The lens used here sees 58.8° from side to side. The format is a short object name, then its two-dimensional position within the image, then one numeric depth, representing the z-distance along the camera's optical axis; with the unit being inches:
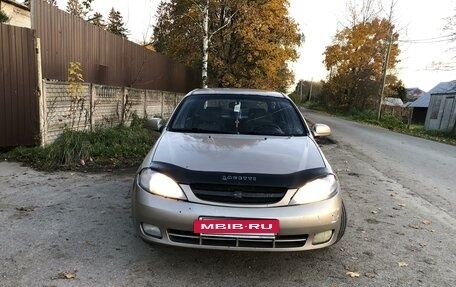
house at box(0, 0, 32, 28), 675.4
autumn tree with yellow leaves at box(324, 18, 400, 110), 1569.9
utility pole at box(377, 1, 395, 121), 1219.5
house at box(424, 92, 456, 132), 1022.4
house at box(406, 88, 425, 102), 3088.1
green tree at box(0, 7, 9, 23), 545.6
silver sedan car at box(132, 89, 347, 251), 118.2
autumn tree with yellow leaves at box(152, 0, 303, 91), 748.6
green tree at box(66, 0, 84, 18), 1038.8
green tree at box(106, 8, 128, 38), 1328.9
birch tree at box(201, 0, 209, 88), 664.4
